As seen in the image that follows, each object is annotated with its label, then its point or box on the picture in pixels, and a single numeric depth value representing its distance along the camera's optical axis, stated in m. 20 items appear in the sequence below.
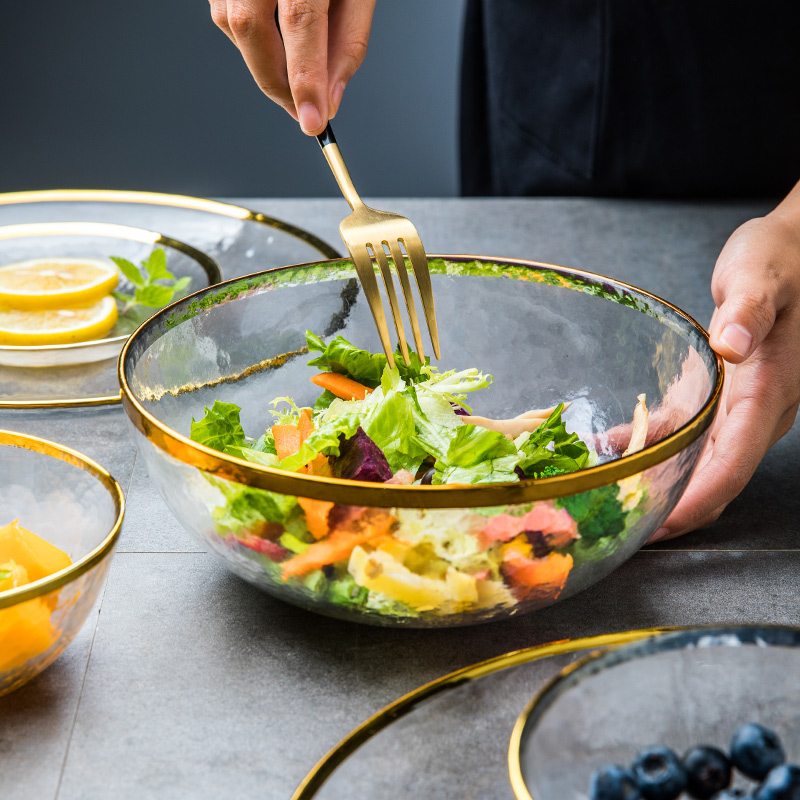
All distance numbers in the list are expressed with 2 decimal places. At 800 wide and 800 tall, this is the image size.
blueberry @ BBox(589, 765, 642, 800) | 0.92
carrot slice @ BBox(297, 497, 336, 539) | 1.00
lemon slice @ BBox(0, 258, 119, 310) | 1.42
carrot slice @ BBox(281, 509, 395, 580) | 1.00
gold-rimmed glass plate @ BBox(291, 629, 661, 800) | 0.94
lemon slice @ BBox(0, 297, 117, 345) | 1.38
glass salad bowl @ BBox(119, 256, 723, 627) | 1.01
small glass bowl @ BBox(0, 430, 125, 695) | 1.01
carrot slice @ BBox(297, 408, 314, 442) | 1.13
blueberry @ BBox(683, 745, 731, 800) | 0.92
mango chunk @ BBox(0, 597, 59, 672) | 1.00
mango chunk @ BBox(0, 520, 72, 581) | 1.07
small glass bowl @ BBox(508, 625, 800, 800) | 0.92
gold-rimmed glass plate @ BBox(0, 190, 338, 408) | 1.58
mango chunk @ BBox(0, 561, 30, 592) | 1.05
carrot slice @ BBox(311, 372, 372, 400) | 1.22
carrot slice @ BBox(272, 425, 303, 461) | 1.13
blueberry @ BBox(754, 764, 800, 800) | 0.90
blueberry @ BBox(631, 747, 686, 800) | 0.92
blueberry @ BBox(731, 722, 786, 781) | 0.92
